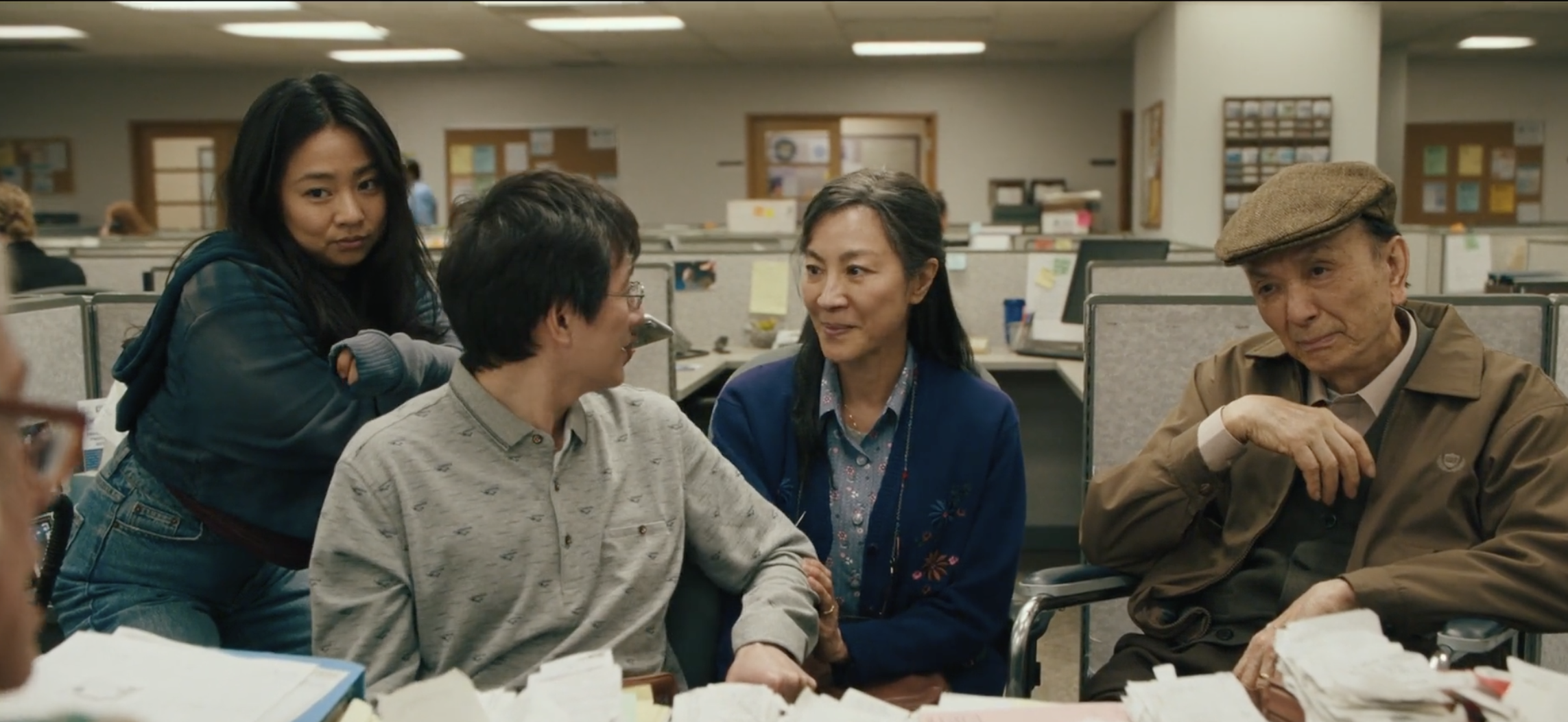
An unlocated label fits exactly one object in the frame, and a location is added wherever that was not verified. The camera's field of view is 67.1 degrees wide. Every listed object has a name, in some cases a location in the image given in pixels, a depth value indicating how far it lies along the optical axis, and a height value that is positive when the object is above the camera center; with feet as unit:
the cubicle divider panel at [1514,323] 6.40 -0.39
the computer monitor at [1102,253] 11.92 -0.01
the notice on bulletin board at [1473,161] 32.63 +2.48
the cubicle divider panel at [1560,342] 6.35 -0.49
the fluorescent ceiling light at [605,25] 25.70 +5.13
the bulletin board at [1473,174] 32.40 +2.12
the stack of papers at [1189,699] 3.20 -1.24
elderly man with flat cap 4.32 -0.87
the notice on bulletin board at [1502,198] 32.53 +1.43
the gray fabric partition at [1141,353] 7.00 -0.60
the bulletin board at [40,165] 36.14 +2.91
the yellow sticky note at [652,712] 3.33 -1.29
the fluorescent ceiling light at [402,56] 30.96 +5.42
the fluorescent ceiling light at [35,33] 26.76 +5.24
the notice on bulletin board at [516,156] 35.94 +3.06
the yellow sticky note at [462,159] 35.99 +2.99
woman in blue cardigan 5.11 -0.85
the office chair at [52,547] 5.07 -1.24
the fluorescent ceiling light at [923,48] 30.19 +5.34
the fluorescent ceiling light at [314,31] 26.45 +5.19
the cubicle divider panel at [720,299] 12.94 -0.48
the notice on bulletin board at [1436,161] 32.89 +2.49
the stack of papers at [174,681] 2.62 -0.98
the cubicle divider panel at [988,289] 13.06 -0.39
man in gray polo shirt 3.85 -0.83
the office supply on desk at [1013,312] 12.82 -0.64
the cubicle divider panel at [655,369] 9.64 -0.92
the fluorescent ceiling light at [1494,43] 29.55 +5.28
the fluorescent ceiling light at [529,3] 23.04 +4.94
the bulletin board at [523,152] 35.73 +3.16
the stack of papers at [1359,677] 3.06 -1.13
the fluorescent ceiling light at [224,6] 23.04 +4.99
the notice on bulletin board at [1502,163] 32.45 +2.39
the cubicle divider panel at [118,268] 13.65 -0.09
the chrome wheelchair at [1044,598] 4.86 -1.47
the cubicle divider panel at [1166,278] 9.95 -0.22
